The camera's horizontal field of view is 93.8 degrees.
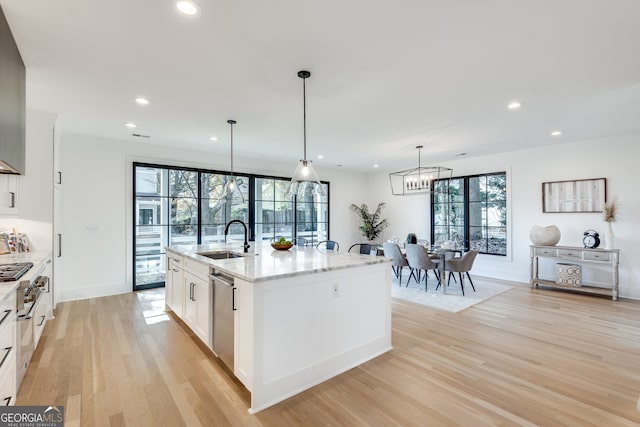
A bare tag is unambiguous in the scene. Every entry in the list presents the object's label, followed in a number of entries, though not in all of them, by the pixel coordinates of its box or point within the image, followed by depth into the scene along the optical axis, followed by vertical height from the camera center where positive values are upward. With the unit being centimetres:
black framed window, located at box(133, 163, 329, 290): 536 +13
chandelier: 530 +62
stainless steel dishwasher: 240 -84
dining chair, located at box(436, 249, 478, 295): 502 -78
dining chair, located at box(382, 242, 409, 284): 546 -71
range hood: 197 +85
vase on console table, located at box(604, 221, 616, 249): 480 -35
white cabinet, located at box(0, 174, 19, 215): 326 +25
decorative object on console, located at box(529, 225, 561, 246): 527 -33
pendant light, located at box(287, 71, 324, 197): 307 +38
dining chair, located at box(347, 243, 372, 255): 535 -58
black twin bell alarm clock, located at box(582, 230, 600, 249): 494 -38
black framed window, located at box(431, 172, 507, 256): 630 +10
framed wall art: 508 +37
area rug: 445 -129
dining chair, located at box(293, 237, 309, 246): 566 -50
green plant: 848 -16
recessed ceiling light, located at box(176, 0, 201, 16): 181 +130
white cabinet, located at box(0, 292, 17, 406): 178 -85
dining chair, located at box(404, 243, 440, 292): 500 -71
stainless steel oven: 216 -78
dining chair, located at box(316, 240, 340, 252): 540 -52
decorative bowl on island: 366 -36
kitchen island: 212 -80
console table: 471 -69
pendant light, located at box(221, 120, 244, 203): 416 +40
